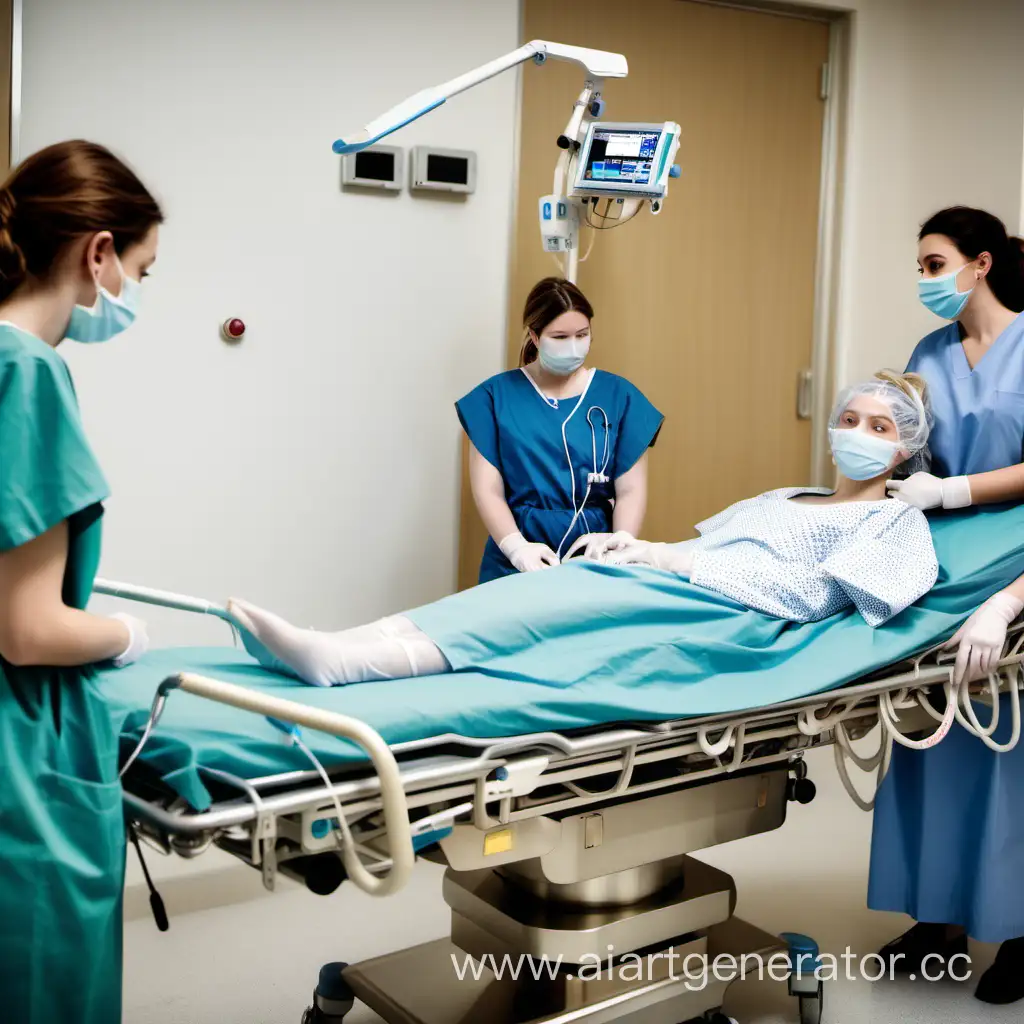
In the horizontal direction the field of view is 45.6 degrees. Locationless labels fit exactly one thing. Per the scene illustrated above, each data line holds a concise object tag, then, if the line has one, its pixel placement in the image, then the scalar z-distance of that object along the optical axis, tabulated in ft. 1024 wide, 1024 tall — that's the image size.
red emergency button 9.96
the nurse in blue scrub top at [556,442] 9.27
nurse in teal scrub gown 4.14
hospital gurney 4.44
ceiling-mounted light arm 7.99
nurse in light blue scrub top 7.36
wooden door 11.21
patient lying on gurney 5.58
